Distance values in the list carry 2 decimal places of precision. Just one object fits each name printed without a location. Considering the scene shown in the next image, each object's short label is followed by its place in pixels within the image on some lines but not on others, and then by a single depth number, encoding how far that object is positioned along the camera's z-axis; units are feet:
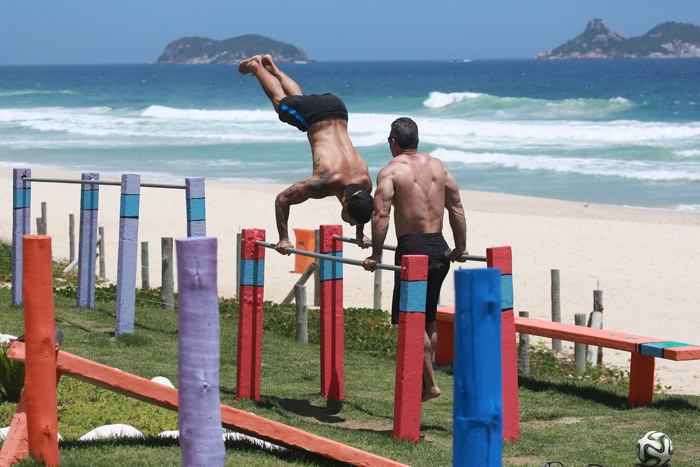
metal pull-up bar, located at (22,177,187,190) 67.28
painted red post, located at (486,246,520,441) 43.68
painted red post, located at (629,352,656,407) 53.06
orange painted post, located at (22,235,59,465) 29.45
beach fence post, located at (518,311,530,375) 64.90
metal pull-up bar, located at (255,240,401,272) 42.03
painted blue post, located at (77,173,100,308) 76.02
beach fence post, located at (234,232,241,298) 91.61
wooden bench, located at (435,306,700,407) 51.78
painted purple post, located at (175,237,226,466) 24.88
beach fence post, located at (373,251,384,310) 87.20
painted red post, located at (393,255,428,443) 41.14
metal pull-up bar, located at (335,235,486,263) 46.89
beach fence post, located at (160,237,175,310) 79.77
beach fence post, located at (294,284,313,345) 70.44
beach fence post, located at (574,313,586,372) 67.15
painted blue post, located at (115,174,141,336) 65.05
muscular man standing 44.09
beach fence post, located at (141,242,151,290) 89.86
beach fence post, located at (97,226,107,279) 100.35
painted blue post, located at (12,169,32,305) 75.10
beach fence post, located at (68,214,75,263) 104.06
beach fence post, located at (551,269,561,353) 76.18
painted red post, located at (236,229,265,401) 50.70
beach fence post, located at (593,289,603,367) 71.58
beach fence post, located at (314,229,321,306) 84.36
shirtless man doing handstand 50.80
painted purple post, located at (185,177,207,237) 64.90
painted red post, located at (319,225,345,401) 52.85
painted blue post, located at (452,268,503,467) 24.75
